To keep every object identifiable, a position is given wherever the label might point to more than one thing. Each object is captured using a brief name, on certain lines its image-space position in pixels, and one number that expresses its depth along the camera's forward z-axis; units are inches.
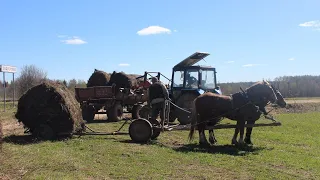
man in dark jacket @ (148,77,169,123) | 496.7
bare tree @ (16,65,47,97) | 1563.5
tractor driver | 650.8
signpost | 967.8
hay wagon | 763.4
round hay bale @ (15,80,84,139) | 474.9
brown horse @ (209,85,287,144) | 434.3
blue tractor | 632.4
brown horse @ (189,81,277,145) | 434.0
